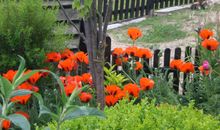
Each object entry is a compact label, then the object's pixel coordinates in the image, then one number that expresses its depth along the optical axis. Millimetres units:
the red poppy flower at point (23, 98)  3294
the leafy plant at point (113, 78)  4383
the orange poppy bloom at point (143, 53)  4273
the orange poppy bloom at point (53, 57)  4102
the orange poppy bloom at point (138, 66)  4332
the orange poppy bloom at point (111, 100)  3697
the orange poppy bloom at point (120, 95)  3721
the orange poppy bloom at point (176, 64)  4230
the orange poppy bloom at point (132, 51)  4301
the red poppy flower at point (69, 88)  3490
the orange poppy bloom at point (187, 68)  4141
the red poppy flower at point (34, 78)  3563
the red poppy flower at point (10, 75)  3501
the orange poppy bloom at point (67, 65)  3832
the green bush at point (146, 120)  2445
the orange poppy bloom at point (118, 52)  4473
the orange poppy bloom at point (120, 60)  4488
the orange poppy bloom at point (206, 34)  4418
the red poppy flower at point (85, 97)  3535
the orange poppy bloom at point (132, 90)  3787
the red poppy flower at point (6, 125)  2902
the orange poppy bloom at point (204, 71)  4078
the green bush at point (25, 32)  4109
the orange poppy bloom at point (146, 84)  3830
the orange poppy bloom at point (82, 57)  4113
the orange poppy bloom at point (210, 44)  4191
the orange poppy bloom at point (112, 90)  3813
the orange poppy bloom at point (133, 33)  4391
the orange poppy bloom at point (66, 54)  4236
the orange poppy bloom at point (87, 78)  3969
